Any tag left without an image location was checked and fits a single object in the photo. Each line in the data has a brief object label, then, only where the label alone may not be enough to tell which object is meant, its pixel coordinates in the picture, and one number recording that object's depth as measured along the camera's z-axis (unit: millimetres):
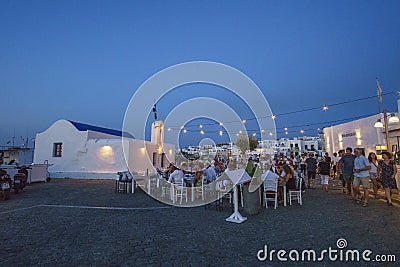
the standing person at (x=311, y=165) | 9875
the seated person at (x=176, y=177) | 7721
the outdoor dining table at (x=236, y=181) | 5254
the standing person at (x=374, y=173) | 7645
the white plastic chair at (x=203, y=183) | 7668
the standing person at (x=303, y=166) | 13145
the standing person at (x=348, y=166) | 7574
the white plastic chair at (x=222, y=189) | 7323
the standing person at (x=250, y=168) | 6753
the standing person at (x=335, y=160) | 13013
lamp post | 9703
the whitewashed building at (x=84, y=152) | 16219
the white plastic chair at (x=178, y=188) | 7672
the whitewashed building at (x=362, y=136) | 14086
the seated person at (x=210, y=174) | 7755
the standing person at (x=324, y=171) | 9055
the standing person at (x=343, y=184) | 8836
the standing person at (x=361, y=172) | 6441
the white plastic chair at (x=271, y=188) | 6535
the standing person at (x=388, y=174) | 6324
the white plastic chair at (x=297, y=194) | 6967
